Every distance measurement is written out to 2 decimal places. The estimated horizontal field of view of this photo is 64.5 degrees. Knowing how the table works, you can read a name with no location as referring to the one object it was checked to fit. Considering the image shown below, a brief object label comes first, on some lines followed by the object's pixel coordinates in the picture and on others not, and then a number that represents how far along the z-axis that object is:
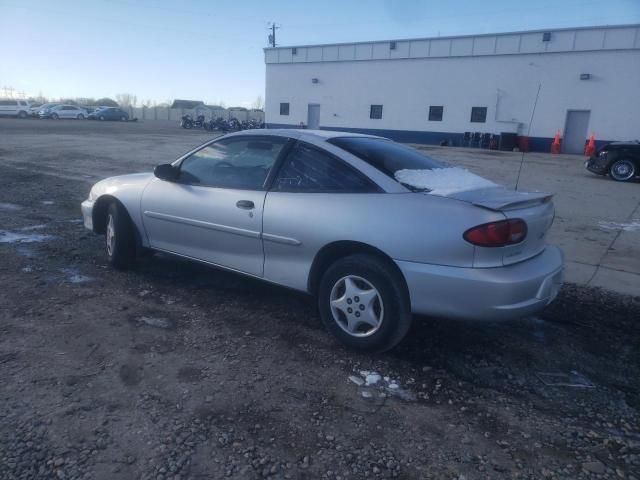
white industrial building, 24.20
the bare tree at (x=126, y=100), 133.05
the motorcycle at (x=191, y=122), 43.56
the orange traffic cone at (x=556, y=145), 25.38
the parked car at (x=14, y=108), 48.62
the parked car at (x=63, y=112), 49.88
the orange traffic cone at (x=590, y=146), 23.95
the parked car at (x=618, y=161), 13.99
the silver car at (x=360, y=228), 3.12
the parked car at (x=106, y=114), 52.19
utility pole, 56.64
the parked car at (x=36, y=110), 50.00
